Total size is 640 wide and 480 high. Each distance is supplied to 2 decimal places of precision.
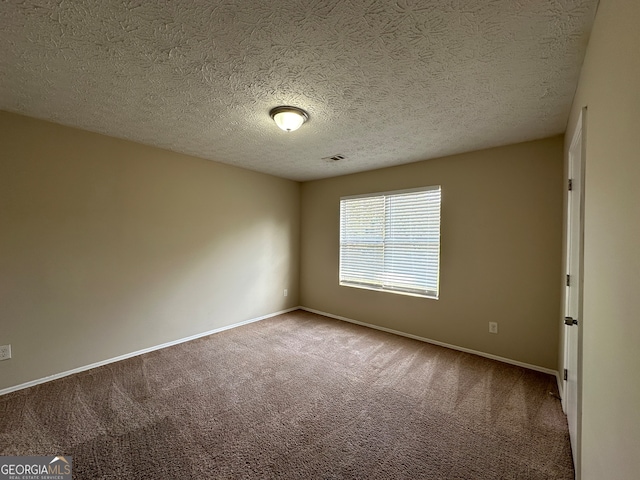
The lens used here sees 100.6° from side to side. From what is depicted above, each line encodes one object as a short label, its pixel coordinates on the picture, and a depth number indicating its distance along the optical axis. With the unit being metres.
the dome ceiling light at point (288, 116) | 2.22
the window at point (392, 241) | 3.59
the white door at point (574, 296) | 1.58
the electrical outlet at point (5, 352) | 2.33
